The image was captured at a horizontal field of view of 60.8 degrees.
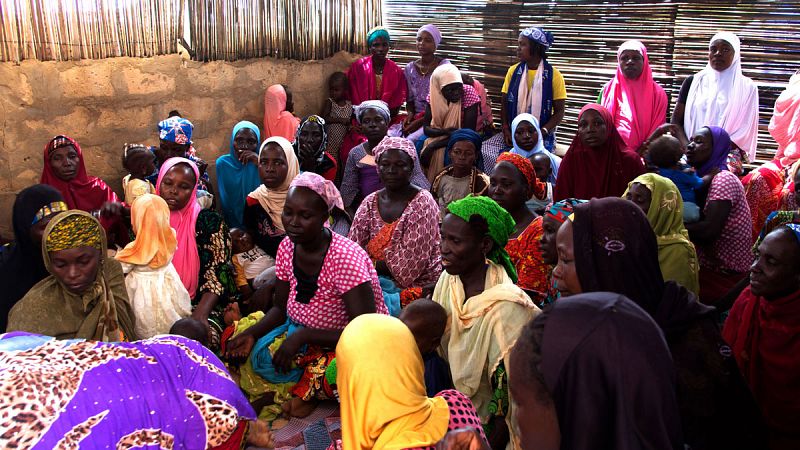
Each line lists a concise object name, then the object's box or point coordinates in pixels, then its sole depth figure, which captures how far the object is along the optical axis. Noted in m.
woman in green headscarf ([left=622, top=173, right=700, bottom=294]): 3.84
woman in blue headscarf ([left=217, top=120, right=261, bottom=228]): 5.91
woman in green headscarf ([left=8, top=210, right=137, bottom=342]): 3.10
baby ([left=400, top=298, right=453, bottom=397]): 2.77
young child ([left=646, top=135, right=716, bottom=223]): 4.96
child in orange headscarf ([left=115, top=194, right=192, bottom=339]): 3.84
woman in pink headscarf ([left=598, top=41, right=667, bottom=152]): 6.31
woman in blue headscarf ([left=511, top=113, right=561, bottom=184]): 6.28
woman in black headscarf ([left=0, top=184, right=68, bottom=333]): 3.52
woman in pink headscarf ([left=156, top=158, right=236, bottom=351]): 4.30
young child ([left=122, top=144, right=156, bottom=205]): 5.33
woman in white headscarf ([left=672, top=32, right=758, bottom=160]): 5.98
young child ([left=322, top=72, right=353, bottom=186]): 7.49
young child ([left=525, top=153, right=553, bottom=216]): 5.47
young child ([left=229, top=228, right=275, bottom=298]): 4.91
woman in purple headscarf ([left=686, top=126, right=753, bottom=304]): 4.62
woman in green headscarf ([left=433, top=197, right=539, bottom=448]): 2.87
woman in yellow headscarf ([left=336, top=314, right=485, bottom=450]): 2.07
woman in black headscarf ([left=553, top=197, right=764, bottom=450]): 2.43
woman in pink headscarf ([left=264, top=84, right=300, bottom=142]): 6.99
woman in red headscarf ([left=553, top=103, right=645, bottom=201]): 5.35
